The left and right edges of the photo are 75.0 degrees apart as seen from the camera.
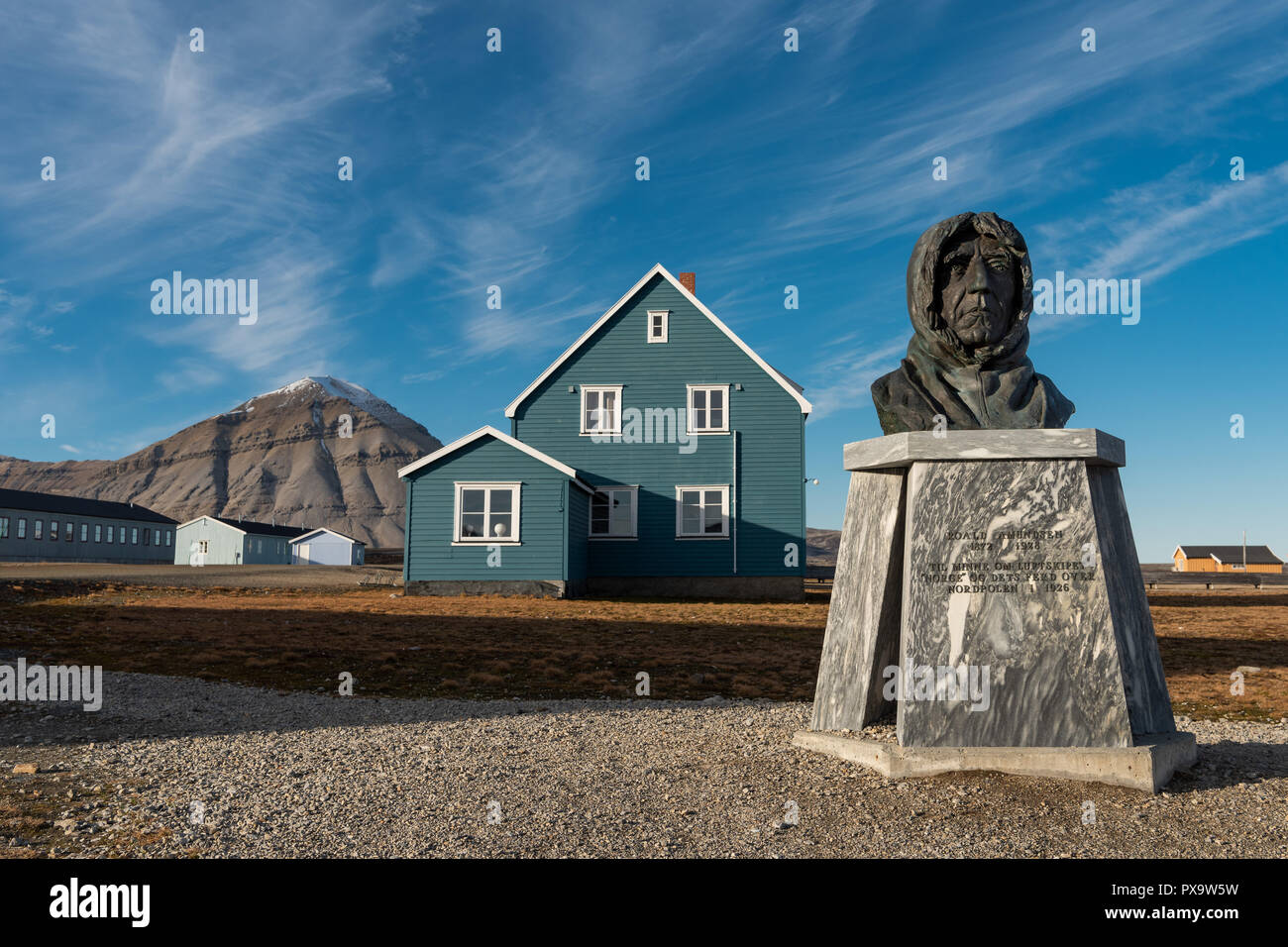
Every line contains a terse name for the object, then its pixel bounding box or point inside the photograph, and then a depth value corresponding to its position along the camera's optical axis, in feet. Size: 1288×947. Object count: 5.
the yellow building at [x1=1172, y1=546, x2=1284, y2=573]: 231.09
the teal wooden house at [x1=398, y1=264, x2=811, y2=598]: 81.05
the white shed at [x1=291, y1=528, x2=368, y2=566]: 231.30
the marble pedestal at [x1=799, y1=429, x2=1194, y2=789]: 15.94
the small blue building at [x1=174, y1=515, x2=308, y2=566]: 214.90
